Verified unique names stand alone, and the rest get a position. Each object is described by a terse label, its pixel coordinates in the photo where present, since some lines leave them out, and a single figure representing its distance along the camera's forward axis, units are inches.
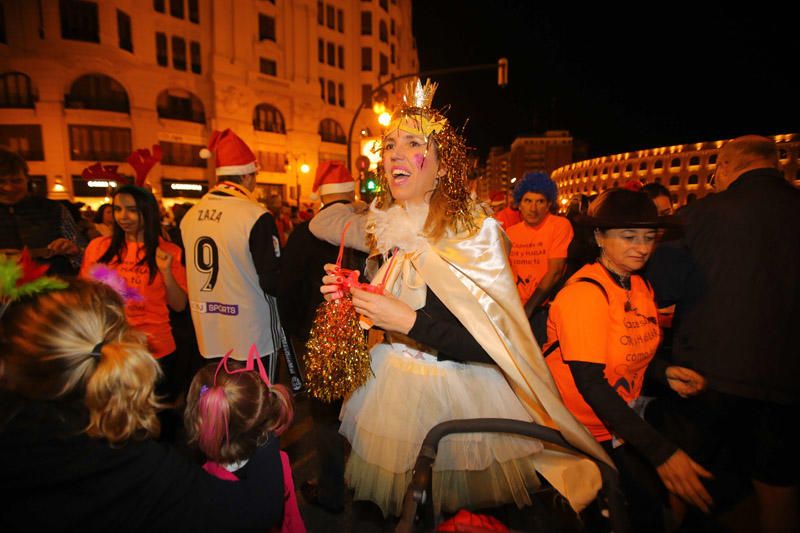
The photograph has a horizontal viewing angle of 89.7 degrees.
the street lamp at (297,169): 1363.2
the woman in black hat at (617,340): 75.2
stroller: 52.4
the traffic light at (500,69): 463.3
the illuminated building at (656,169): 3695.9
